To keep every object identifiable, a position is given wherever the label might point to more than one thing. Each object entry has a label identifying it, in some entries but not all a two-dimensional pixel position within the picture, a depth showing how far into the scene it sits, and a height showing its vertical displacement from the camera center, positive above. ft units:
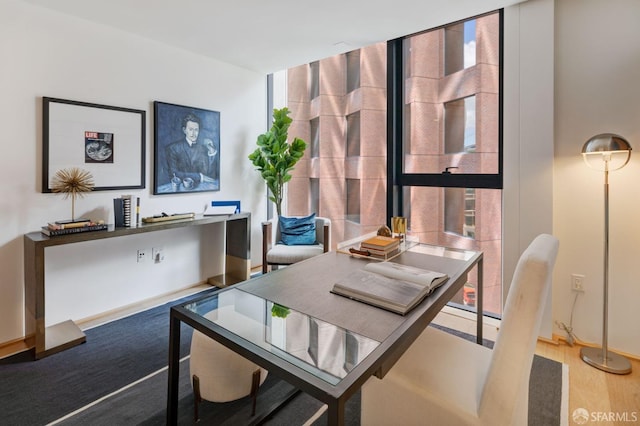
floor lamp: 6.48 +0.91
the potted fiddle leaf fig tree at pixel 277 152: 12.55 +2.24
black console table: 7.18 -1.73
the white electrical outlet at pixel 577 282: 7.64 -1.67
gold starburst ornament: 8.12 +0.68
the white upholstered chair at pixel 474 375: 3.30 -2.03
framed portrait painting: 10.23 +2.04
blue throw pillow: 11.55 -0.73
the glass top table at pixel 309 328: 2.87 -1.31
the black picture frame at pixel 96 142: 8.10 +1.84
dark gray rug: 5.43 -3.36
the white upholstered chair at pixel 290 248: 10.59 -1.27
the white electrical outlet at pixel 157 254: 10.45 -1.40
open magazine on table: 4.01 -1.01
